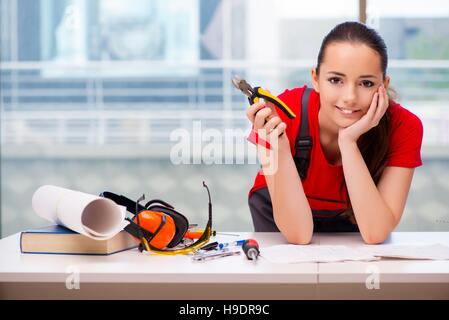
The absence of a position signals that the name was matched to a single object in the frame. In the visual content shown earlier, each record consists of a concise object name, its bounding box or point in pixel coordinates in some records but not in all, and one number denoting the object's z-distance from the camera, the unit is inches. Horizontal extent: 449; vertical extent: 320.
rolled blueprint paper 92.3
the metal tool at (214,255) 90.9
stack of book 93.9
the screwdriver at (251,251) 91.0
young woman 99.7
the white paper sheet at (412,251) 91.7
